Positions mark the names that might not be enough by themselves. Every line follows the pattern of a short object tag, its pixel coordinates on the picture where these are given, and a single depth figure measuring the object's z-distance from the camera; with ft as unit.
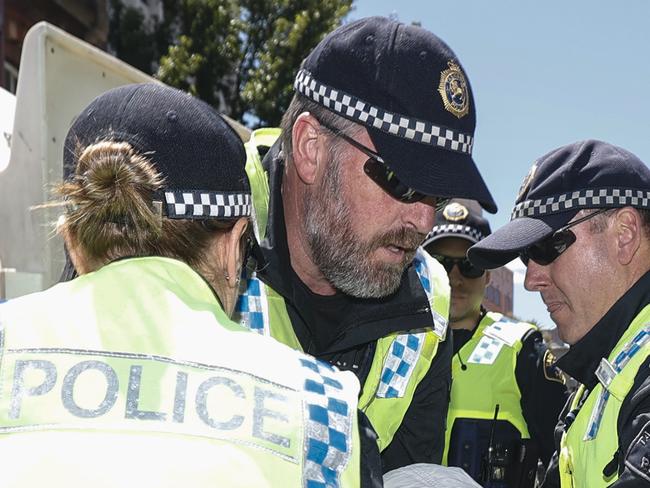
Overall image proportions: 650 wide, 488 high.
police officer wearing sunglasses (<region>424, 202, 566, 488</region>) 12.59
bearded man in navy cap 7.05
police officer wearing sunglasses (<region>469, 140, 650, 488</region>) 8.31
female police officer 3.86
